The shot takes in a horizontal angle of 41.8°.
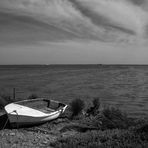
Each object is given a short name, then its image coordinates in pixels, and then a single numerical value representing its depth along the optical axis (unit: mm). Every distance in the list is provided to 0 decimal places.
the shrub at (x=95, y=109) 12973
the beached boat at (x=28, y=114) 9062
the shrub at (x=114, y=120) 9367
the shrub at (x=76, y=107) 12488
